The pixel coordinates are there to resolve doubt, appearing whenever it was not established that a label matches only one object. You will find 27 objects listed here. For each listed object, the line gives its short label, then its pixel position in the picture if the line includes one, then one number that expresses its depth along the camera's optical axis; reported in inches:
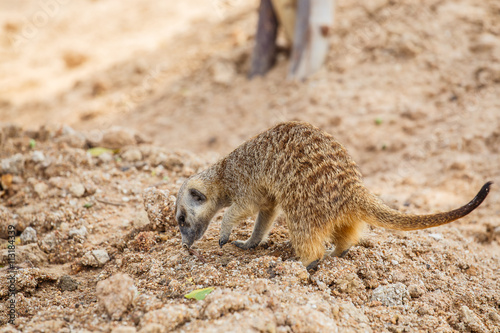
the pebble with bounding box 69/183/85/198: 329.7
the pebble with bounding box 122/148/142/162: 384.2
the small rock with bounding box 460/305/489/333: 211.5
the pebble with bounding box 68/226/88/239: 291.3
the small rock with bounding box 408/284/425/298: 227.8
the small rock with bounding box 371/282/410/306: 219.8
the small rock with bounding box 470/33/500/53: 536.1
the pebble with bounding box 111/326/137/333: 174.1
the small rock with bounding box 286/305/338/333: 182.6
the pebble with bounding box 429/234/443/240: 286.4
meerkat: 227.6
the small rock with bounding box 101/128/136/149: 402.3
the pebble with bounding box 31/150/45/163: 360.5
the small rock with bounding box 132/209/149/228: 294.7
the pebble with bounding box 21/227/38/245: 288.1
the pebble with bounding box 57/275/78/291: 243.6
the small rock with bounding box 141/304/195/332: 183.0
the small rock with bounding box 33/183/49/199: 331.3
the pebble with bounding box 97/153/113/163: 378.3
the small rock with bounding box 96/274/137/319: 192.5
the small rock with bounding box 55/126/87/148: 399.9
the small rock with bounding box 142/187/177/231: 283.9
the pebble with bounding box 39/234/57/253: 285.5
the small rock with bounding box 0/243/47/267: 260.7
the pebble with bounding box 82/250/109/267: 265.4
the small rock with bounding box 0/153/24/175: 353.1
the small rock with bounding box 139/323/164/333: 177.5
